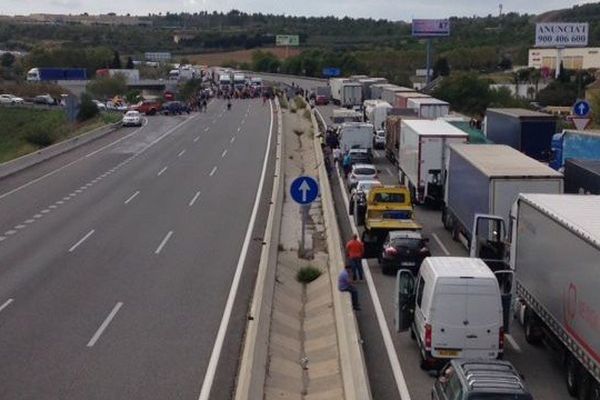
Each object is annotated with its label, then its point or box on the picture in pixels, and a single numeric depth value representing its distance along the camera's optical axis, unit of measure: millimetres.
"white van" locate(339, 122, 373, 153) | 50500
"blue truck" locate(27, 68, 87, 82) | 147375
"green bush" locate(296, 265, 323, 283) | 25641
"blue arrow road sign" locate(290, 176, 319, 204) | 23812
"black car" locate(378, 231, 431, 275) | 25031
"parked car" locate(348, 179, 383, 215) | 33906
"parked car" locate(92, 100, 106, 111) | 98056
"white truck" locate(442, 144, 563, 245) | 24344
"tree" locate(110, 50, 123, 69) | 173488
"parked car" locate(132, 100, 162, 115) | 89812
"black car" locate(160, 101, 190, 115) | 90188
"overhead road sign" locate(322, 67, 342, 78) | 141875
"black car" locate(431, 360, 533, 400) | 12336
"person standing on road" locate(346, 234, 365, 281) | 23484
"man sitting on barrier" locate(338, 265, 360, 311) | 21031
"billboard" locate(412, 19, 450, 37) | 125250
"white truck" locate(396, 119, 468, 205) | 35469
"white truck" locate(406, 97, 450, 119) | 56531
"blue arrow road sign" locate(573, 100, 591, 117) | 29359
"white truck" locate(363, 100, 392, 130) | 62375
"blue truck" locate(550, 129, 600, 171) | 34500
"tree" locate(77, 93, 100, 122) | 86750
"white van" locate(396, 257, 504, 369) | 16359
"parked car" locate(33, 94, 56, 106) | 117562
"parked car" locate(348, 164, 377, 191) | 39281
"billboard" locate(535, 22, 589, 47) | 101312
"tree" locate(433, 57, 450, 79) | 134750
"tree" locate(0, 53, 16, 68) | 184375
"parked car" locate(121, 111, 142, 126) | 74500
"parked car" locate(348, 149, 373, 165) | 46062
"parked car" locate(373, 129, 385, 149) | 59497
